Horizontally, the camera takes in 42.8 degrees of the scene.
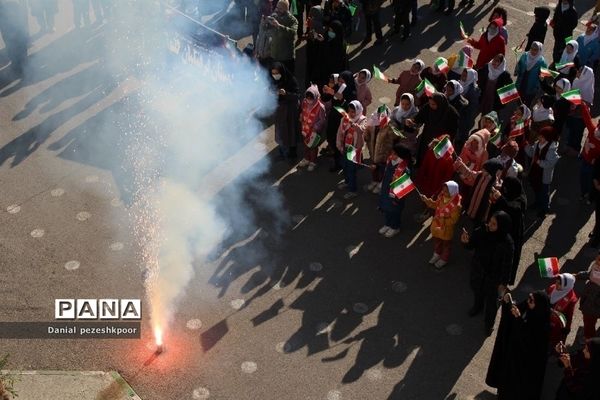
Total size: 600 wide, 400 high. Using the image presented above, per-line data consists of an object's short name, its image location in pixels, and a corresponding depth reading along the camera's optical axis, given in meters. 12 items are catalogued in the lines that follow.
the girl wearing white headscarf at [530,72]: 11.23
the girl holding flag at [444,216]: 8.66
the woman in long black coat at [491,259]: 7.74
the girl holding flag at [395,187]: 9.06
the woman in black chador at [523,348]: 6.87
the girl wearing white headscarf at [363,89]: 10.70
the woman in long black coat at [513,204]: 8.27
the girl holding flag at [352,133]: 9.93
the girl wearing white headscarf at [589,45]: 11.90
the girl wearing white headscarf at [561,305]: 7.44
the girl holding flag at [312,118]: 10.42
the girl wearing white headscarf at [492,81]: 11.06
